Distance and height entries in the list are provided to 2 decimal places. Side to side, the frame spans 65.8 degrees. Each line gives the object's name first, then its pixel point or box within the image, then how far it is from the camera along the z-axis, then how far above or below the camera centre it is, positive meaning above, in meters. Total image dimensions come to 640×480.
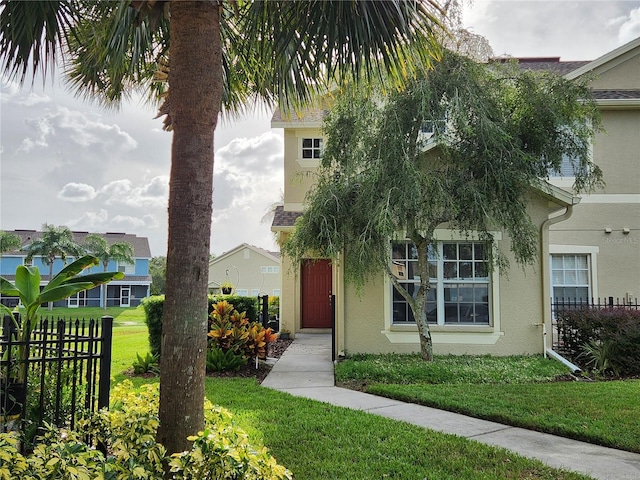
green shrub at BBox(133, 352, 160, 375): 9.42 -1.72
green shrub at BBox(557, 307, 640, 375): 9.38 -1.25
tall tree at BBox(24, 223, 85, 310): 42.94 +2.54
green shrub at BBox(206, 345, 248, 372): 9.44 -1.64
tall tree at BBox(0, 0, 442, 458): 3.48 +2.06
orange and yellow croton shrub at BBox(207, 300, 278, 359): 9.63 -1.14
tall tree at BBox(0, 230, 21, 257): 41.78 +2.86
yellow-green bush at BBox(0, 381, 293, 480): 3.03 -1.19
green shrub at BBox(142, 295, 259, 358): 9.88 -0.71
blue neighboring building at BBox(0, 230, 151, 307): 46.89 +0.29
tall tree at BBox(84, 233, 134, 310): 45.91 +2.36
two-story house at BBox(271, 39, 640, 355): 10.78 +0.20
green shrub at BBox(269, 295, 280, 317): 17.56 -1.14
